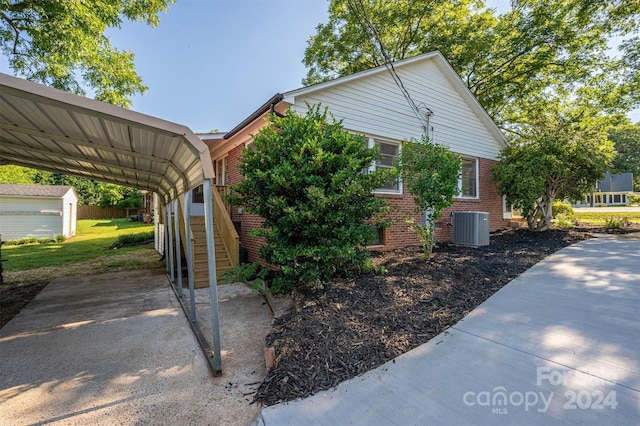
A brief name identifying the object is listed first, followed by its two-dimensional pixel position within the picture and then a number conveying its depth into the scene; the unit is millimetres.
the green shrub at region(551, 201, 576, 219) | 12781
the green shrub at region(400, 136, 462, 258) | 5910
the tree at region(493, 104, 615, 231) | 9023
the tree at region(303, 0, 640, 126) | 11430
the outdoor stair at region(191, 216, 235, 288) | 6703
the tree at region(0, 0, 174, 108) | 7641
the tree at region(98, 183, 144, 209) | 34469
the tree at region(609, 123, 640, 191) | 37688
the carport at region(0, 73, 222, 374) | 2658
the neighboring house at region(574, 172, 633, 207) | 42344
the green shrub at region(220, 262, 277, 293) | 4340
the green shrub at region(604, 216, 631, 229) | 10359
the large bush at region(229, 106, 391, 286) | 4180
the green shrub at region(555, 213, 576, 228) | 11397
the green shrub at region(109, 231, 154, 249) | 14068
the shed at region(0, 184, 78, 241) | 15867
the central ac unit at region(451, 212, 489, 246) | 7777
